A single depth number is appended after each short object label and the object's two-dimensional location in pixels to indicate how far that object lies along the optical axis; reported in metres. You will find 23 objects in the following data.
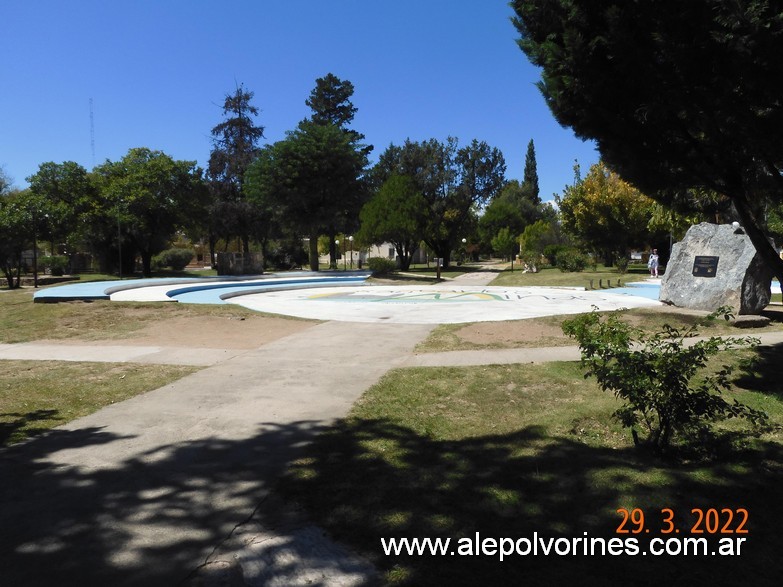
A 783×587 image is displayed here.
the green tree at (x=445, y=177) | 52.75
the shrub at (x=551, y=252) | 42.96
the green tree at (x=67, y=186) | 34.28
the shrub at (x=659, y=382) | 4.08
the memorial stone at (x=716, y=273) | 12.62
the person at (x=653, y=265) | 31.12
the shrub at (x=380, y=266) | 37.34
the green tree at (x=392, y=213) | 38.47
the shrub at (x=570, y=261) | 33.59
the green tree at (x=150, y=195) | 34.97
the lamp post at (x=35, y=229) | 27.16
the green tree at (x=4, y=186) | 47.20
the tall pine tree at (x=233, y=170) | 48.16
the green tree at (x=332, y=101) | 52.19
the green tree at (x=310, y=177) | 37.75
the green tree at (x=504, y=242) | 49.05
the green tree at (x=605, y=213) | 34.19
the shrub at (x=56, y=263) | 40.72
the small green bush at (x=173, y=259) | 47.34
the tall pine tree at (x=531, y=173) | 85.19
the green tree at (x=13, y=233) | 25.70
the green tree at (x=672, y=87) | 4.51
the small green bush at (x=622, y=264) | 32.88
